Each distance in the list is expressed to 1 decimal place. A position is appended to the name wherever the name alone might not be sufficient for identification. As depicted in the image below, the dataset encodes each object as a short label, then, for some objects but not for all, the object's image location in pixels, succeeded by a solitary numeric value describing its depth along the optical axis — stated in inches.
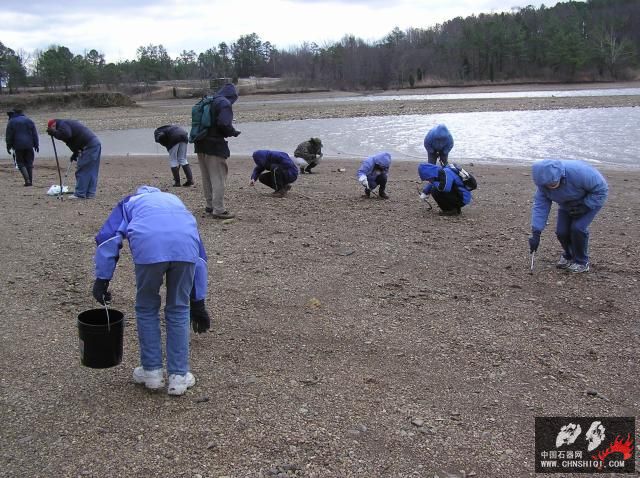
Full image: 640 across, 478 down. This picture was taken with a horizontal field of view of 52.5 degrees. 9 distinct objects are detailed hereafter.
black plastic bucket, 160.9
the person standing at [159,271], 152.8
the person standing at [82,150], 434.9
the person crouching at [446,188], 377.7
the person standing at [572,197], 255.1
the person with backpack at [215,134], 358.3
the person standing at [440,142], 436.1
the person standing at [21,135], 526.9
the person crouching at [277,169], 445.4
